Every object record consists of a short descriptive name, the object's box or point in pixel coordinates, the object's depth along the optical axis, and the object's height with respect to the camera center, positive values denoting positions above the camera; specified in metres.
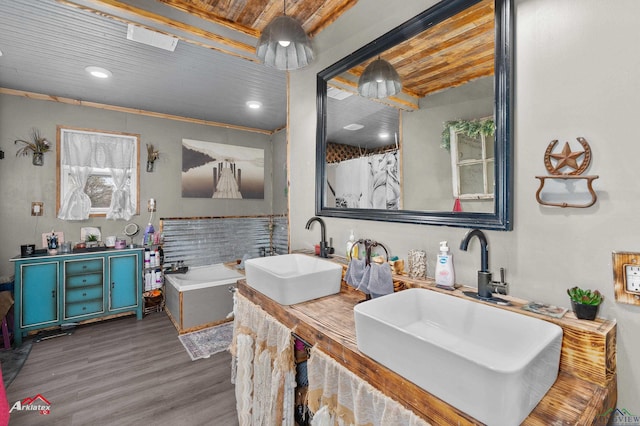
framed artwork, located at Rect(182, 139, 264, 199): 4.24 +0.68
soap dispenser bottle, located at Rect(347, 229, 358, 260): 1.62 -0.20
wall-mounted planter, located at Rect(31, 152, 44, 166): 3.26 +0.63
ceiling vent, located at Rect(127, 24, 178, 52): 2.04 +1.34
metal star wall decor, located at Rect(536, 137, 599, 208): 0.88 +0.15
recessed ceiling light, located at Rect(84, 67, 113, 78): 2.69 +1.38
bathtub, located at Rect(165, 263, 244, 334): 3.12 -1.03
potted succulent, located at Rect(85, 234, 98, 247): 3.47 -0.35
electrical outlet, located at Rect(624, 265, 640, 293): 0.80 -0.19
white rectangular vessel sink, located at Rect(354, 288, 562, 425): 0.61 -0.39
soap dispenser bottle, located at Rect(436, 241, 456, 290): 1.18 -0.24
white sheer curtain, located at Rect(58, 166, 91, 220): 3.44 +0.17
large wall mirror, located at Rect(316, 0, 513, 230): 1.07 +0.42
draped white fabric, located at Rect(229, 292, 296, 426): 1.32 -0.80
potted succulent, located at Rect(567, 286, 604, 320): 0.83 -0.27
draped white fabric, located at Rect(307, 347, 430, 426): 0.79 -0.60
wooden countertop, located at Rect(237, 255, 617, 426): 0.67 -0.47
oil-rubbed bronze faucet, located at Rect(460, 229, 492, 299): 1.05 -0.20
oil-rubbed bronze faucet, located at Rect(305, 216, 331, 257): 1.84 -0.16
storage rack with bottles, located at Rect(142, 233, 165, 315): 3.75 -0.84
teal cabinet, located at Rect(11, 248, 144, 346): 2.93 -0.85
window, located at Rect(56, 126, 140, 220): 3.44 +0.50
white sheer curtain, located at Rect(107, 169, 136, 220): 3.70 +0.19
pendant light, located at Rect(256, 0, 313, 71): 1.56 +0.98
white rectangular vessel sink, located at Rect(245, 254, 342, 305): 1.35 -0.35
